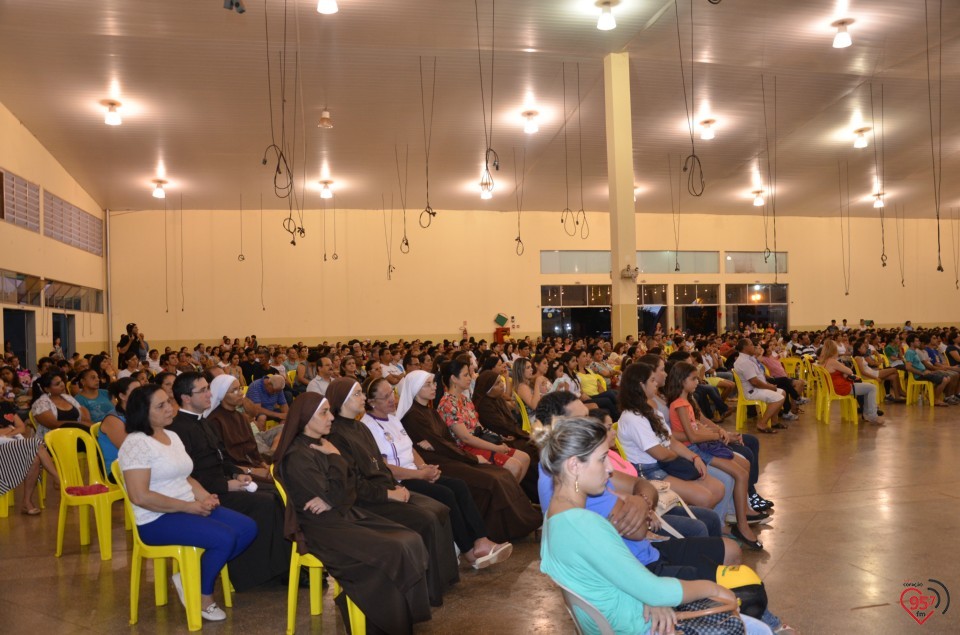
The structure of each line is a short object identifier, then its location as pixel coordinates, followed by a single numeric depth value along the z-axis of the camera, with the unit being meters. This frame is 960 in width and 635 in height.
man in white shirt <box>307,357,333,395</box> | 7.54
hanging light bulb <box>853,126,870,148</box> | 13.88
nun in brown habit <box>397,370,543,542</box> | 4.20
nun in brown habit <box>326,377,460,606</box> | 3.46
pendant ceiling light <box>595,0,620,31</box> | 8.20
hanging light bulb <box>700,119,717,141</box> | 12.97
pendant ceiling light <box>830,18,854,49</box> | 8.84
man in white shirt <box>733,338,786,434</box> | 8.26
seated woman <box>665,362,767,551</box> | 4.30
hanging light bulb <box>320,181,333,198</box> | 16.75
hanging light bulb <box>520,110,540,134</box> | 12.09
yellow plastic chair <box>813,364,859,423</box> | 8.77
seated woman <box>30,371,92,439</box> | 6.00
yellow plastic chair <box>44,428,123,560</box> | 4.25
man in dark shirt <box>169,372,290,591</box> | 3.71
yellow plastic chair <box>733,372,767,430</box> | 8.55
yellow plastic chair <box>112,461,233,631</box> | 3.22
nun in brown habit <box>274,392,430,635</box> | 2.97
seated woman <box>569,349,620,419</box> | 8.27
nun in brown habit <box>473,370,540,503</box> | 5.36
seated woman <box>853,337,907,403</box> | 9.43
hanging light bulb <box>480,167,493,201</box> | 15.10
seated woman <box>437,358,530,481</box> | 4.77
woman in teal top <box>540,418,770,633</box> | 1.96
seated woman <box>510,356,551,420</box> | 6.34
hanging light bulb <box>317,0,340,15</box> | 7.11
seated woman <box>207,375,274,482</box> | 4.25
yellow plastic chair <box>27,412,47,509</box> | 5.72
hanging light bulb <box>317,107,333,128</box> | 10.45
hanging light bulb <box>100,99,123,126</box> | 11.04
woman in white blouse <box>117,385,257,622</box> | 3.26
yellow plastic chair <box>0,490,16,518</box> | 5.33
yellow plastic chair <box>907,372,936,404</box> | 10.33
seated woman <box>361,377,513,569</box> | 3.95
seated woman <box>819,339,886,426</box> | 8.67
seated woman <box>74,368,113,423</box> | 6.43
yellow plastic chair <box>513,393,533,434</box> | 6.55
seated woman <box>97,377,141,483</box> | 4.27
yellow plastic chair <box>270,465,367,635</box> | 3.01
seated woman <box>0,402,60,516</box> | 5.12
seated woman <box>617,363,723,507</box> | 3.94
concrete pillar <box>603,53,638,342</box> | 10.12
